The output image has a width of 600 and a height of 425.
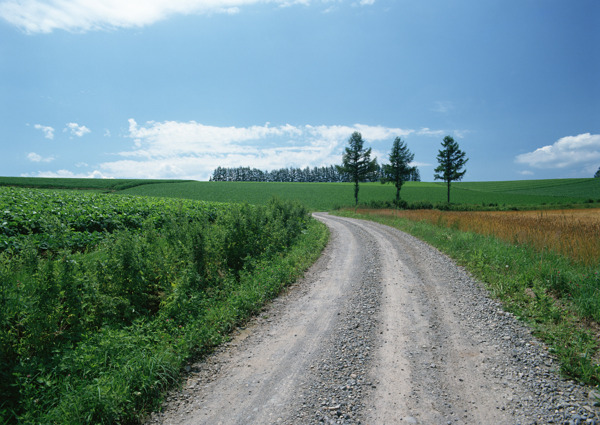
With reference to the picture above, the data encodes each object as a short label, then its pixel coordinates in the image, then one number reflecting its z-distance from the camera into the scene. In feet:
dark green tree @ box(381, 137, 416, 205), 152.25
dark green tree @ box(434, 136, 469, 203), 153.68
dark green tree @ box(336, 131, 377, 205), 156.35
